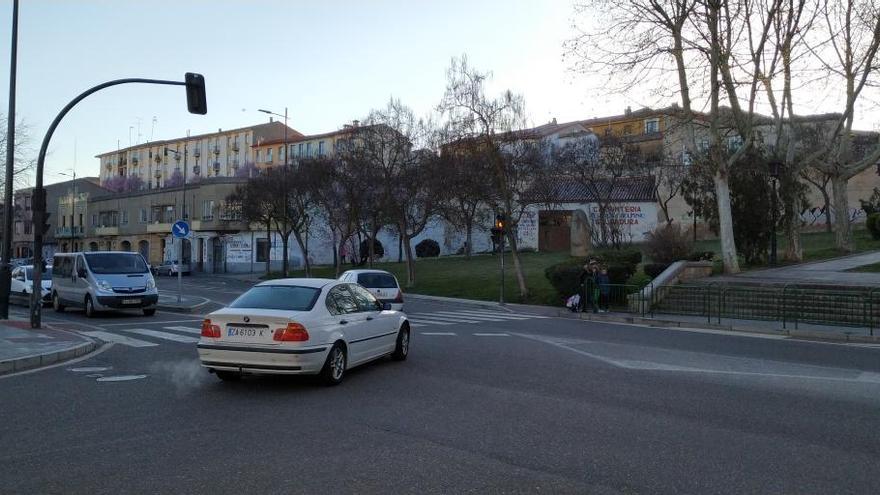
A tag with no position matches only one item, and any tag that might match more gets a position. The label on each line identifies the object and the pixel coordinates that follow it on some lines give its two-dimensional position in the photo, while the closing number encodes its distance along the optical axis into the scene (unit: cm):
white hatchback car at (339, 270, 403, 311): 2094
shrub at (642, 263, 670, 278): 2684
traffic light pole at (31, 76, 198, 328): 1592
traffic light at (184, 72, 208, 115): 1630
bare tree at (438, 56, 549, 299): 2941
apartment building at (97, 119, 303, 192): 10106
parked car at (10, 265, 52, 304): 2562
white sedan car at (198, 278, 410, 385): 876
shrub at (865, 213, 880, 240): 3906
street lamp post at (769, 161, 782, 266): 2667
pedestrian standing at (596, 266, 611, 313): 2347
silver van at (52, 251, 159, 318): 2023
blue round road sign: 2409
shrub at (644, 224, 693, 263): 2845
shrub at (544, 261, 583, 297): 2562
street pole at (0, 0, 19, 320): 1684
